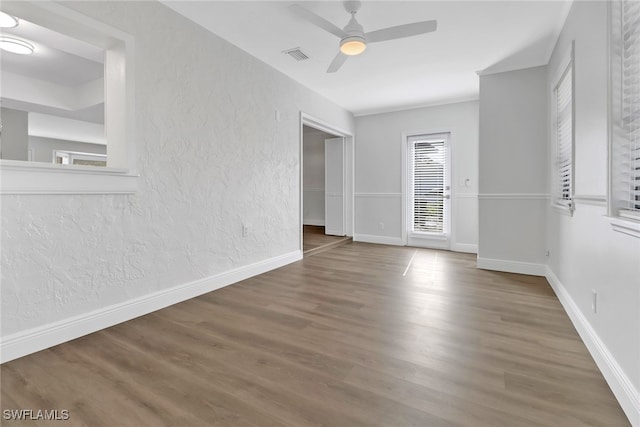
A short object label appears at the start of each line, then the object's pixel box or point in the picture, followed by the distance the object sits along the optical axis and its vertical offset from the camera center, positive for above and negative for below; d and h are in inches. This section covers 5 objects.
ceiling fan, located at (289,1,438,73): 90.2 +57.0
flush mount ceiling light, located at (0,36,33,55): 111.1 +64.3
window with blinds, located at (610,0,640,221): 53.7 +19.2
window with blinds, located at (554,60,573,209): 96.7 +26.6
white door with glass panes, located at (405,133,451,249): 201.9 +12.6
